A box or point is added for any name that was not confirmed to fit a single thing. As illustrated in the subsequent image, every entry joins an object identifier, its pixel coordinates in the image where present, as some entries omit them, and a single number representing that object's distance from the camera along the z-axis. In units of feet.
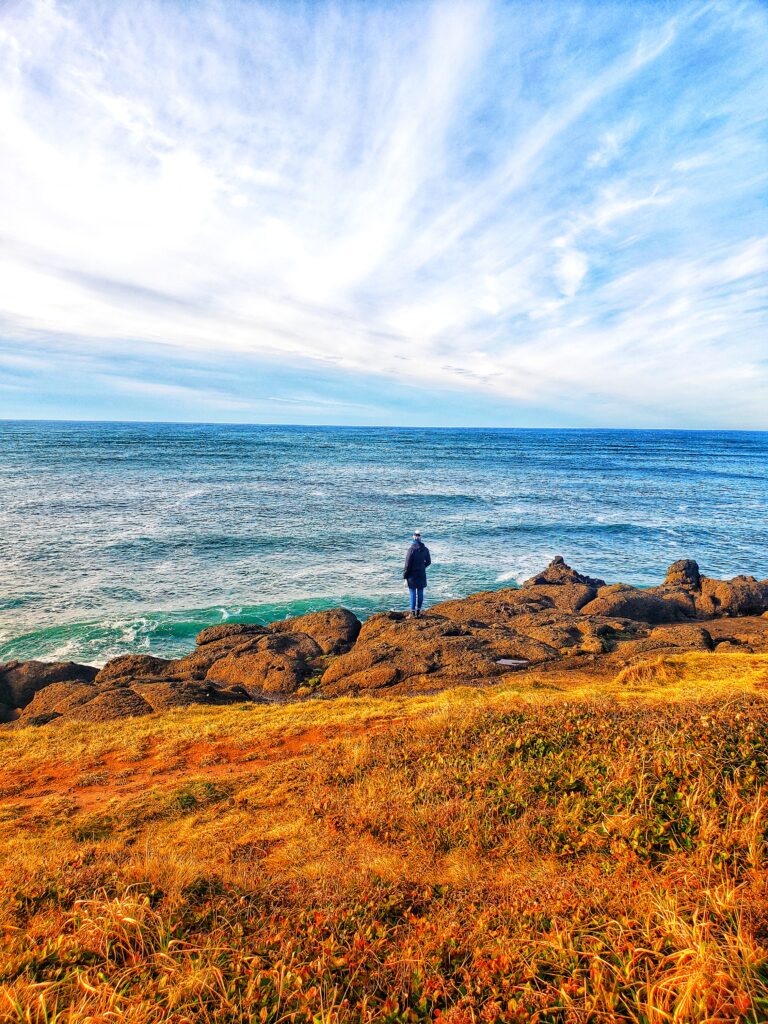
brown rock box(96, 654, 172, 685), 50.21
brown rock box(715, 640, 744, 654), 51.60
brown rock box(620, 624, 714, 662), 51.96
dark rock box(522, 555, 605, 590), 84.12
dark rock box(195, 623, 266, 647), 60.44
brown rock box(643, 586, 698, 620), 71.87
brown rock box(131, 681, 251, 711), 43.65
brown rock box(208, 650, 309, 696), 50.57
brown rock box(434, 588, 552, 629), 64.95
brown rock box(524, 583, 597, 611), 72.08
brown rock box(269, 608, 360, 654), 59.52
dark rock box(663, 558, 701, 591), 80.02
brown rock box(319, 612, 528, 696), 48.52
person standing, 60.54
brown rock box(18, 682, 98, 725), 42.80
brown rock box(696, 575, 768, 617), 72.69
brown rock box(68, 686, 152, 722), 41.52
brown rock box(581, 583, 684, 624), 67.97
